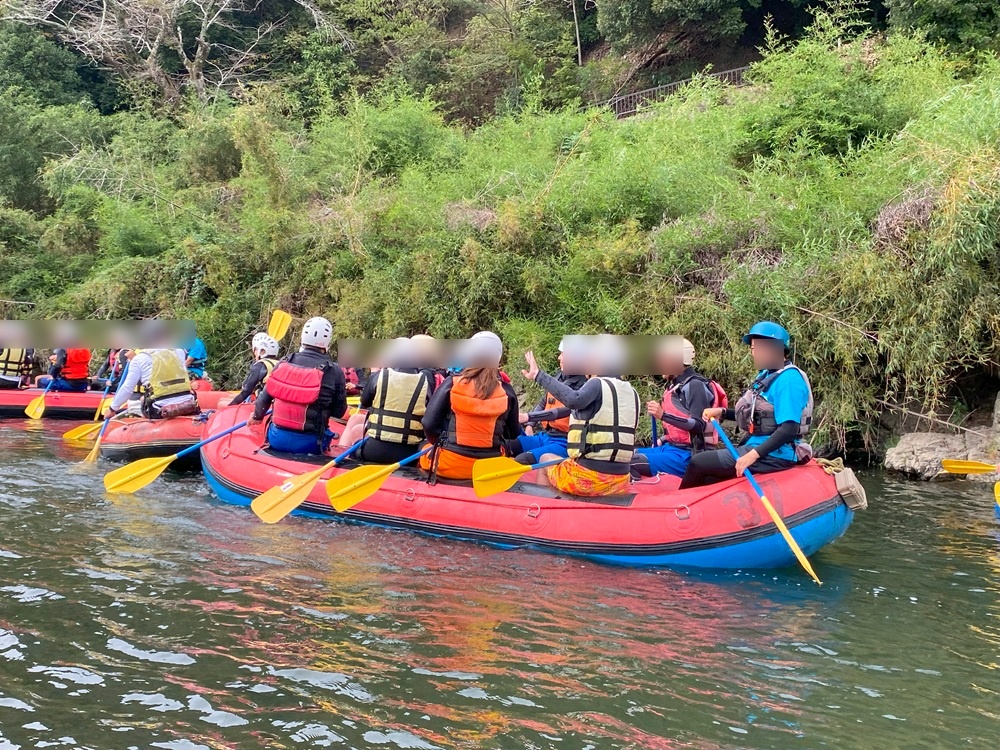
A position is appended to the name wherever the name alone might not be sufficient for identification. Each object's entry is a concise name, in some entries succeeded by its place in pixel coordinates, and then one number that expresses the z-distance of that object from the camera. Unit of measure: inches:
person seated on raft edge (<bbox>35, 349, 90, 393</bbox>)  478.0
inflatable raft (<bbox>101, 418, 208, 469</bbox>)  333.7
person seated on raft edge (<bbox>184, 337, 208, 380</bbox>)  433.7
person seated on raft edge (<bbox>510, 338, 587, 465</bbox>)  254.8
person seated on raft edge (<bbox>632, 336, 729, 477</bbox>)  238.7
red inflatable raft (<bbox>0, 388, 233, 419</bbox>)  467.5
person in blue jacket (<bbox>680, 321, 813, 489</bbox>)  204.7
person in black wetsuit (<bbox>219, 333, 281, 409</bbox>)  325.8
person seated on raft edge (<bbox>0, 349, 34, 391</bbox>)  491.8
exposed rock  319.6
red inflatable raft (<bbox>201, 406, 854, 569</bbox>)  209.3
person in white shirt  344.2
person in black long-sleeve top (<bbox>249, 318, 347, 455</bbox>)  268.8
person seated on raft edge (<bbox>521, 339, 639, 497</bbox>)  213.6
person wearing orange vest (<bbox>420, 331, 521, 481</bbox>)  229.5
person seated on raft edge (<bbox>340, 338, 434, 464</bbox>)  249.0
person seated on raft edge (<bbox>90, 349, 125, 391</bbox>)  462.8
